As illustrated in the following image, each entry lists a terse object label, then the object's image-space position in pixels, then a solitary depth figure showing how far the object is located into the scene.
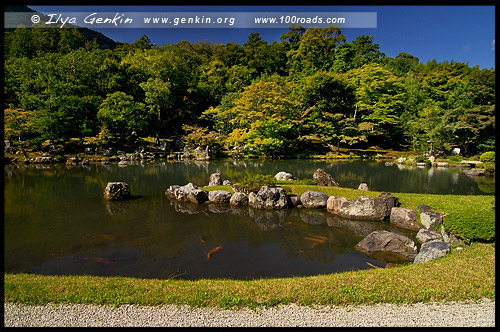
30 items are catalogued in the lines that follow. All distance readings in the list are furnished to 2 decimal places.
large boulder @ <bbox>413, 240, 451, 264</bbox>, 7.17
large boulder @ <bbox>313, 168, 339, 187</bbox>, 16.42
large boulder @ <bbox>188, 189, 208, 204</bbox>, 14.62
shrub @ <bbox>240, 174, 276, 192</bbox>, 14.76
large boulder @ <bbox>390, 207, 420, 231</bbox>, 10.73
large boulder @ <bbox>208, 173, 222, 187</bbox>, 17.38
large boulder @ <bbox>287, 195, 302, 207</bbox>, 13.92
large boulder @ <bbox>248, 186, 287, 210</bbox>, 13.51
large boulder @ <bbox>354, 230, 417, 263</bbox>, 8.19
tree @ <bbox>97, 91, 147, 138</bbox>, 38.94
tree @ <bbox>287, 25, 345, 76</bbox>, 55.66
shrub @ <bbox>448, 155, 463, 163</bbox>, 30.07
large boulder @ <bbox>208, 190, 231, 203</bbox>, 14.51
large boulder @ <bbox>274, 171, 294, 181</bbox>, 18.31
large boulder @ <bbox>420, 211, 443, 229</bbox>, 9.98
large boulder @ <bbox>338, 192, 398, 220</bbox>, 11.77
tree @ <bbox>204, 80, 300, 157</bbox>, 37.66
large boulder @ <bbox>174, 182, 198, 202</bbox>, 15.00
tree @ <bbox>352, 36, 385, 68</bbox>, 51.73
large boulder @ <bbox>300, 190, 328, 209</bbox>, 13.48
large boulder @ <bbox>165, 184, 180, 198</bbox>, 15.84
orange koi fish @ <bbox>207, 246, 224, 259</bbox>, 8.41
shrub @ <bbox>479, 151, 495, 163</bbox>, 25.83
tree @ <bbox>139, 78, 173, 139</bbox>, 43.72
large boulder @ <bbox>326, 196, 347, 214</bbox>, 12.78
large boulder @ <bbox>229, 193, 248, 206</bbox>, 14.20
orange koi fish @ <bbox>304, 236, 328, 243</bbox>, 9.71
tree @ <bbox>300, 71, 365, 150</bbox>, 40.31
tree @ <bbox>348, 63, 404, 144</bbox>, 41.09
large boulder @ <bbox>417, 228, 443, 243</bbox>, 9.04
